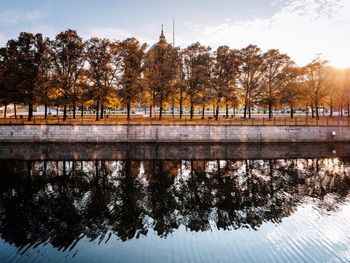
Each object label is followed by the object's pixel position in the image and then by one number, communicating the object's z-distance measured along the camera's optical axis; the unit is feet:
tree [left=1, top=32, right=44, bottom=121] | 177.58
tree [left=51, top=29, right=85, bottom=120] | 183.25
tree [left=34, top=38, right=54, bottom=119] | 179.01
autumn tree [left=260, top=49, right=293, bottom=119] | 216.33
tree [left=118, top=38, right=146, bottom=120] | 183.52
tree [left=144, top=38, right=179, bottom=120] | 194.59
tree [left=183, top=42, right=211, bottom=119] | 203.10
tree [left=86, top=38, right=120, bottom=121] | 189.37
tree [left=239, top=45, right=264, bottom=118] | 214.07
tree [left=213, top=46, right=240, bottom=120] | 205.26
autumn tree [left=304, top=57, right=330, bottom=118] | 226.38
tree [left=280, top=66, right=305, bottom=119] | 210.38
